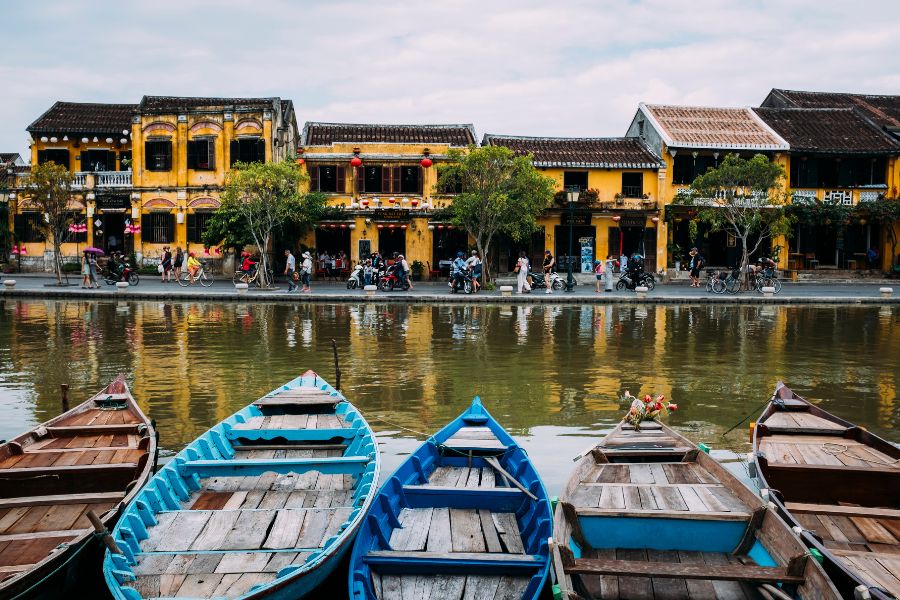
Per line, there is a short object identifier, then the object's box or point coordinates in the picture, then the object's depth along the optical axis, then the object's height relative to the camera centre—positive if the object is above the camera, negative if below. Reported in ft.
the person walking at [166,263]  104.53 -0.19
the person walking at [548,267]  94.48 -0.63
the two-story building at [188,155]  111.34 +14.98
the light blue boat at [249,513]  14.64 -5.65
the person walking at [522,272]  92.99 -1.20
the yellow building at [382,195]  111.75 +9.39
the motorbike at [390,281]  96.35 -2.41
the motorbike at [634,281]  98.43 -2.38
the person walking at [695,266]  106.52 -0.58
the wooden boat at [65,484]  15.28 -5.48
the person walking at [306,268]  93.11 -0.75
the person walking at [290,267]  91.52 -0.68
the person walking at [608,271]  94.84 -1.11
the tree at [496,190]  93.71 +8.63
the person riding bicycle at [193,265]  102.19 -0.45
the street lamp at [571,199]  94.87 +7.43
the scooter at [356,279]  98.17 -2.13
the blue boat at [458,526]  14.94 -5.71
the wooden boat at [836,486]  15.49 -5.56
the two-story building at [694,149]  114.11 +16.11
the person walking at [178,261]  103.91 +0.07
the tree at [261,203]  91.81 +6.98
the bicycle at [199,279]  101.45 -2.28
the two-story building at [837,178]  115.85 +12.32
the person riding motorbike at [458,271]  91.76 -1.08
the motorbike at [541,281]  99.91 -2.46
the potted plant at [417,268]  115.03 -0.92
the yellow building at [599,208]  114.73 +7.72
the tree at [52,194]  90.33 +7.73
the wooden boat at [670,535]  14.24 -5.50
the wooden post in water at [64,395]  29.72 -4.98
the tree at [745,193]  93.50 +8.43
